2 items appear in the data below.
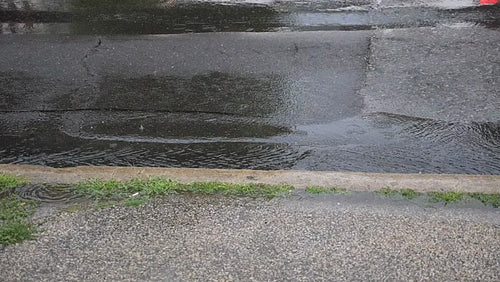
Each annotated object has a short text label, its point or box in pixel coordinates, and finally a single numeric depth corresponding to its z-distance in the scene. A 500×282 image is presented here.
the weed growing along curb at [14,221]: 3.85
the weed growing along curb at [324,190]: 4.23
